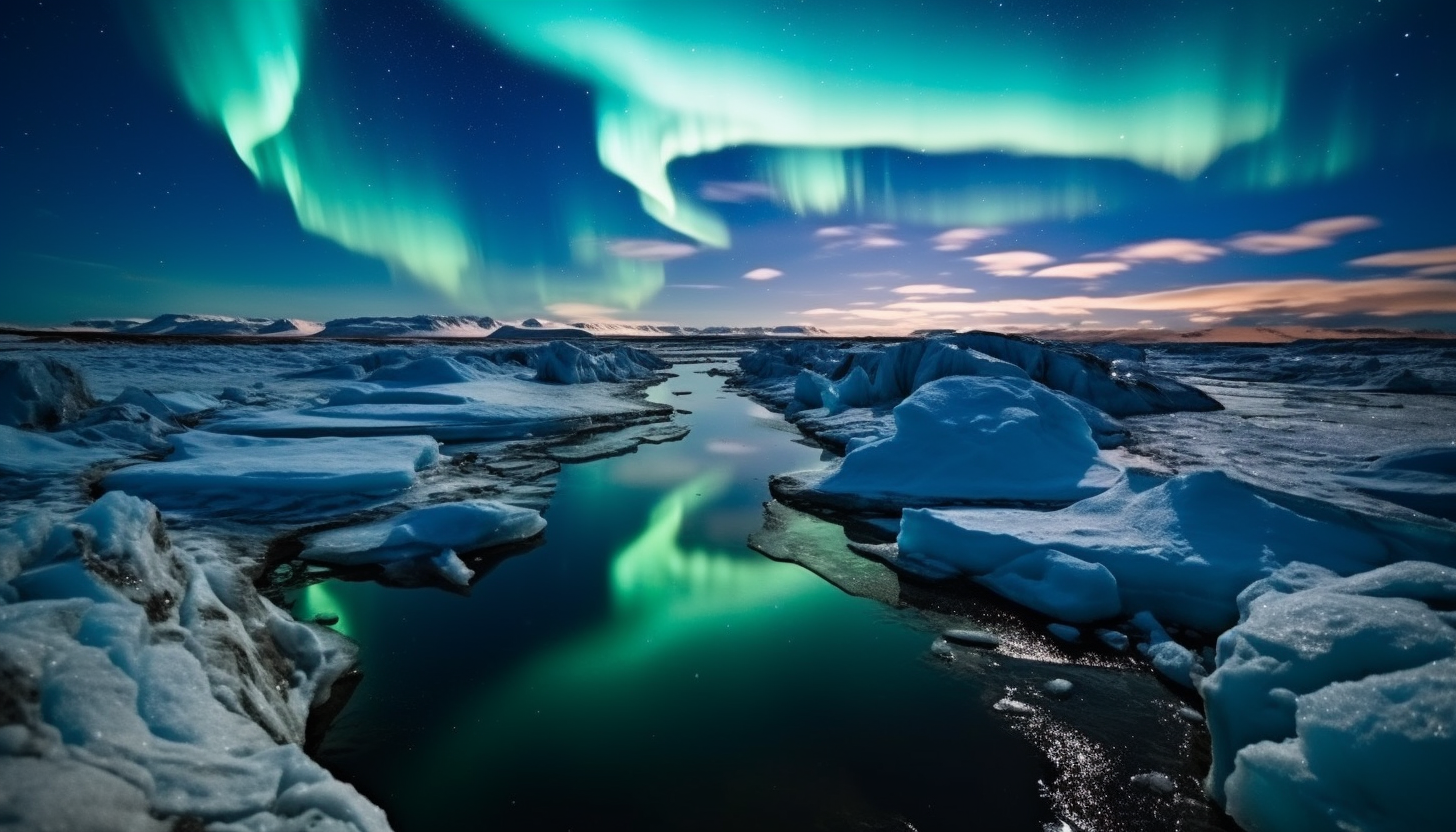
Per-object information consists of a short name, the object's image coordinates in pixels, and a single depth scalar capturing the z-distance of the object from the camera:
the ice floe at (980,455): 8.98
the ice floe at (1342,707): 2.62
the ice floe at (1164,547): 5.23
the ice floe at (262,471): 8.12
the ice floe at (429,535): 6.53
